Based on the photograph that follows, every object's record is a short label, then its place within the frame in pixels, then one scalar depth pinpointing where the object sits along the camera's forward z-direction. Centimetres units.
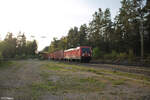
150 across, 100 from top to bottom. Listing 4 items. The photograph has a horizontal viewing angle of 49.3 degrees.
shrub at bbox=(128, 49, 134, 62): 2865
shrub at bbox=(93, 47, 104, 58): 4372
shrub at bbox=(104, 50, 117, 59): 3664
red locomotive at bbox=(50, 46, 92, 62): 3105
